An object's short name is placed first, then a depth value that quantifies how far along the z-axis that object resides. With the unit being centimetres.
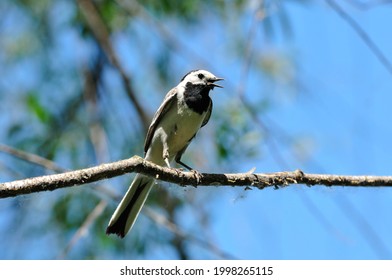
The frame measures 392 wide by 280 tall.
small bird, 992
